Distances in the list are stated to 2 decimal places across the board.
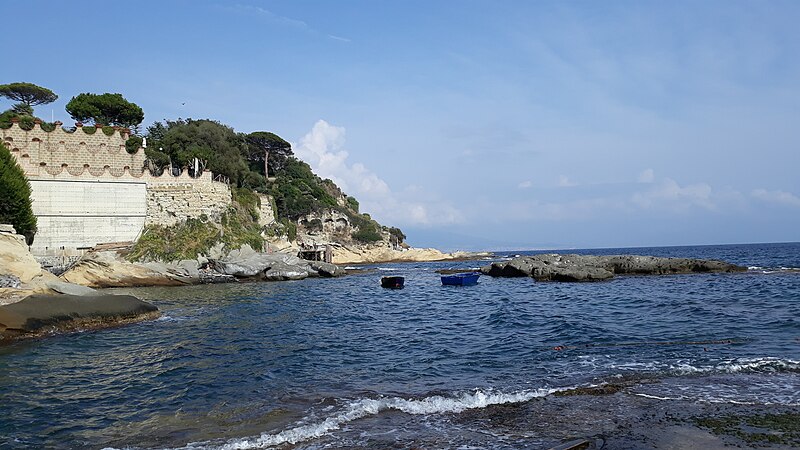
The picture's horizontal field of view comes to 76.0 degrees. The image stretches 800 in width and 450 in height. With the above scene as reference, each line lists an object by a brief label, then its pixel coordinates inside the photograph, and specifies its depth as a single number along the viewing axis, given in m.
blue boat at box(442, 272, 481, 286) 44.41
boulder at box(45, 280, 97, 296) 24.19
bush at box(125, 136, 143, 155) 61.84
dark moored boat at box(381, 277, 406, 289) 43.31
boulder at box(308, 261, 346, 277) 54.31
